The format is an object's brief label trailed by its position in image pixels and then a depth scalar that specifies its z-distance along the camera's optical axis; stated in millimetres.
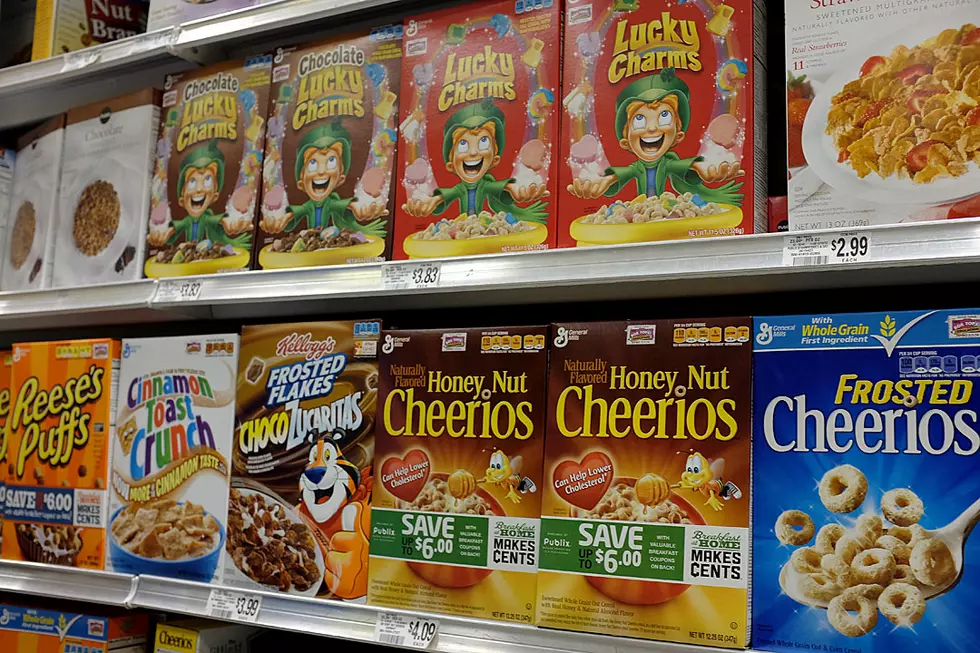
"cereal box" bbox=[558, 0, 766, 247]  1393
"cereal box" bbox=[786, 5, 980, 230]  1236
